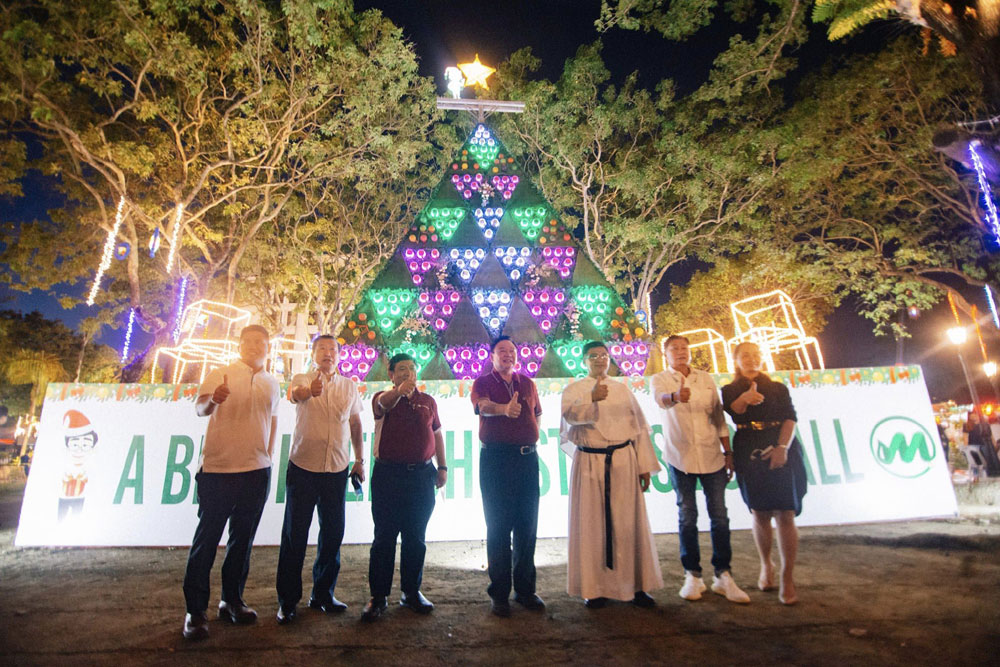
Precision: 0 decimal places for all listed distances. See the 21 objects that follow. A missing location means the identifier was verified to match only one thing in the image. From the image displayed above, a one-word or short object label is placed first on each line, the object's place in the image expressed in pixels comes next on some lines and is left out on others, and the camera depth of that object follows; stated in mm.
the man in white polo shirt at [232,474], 2605
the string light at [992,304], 11133
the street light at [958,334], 15028
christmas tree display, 6434
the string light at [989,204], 9023
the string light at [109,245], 10008
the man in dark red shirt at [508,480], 2900
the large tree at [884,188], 9945
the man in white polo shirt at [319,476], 2797
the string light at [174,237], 10227
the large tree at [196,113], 8609
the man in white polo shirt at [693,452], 3039
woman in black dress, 2982
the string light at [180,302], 10570
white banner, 4527
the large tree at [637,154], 11484
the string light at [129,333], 10714
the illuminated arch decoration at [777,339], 5992
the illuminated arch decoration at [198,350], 6594
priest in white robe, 2889
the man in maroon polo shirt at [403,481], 2857
